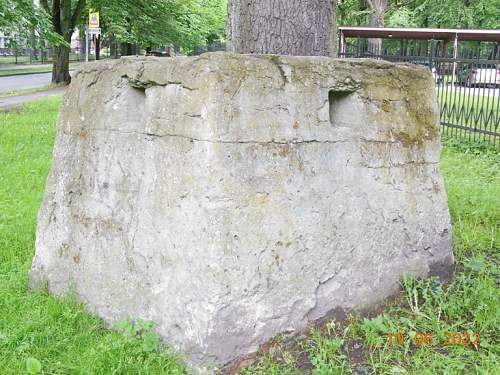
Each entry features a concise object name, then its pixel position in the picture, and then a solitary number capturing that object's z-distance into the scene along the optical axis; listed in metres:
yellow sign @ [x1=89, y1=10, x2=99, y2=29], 16.94
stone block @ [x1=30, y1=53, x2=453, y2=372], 2.71
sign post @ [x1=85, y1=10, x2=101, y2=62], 16.95
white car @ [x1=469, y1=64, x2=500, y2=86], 10.11
